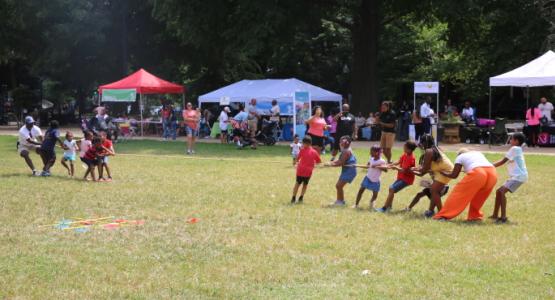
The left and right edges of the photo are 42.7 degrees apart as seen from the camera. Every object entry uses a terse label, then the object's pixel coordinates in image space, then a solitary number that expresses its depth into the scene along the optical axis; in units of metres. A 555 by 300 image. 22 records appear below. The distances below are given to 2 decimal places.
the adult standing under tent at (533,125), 25.30
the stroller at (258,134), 25.81
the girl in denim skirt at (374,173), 11.71
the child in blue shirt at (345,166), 12.08
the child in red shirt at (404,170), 11.30
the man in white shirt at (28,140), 16.98
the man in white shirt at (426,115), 24.86
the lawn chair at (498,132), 25.83
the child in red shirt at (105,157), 15.83
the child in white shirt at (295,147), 18.90
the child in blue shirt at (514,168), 10.66
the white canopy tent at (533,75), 24.27
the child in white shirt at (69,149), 16.67
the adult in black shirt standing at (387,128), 17.78
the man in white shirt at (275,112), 28.29
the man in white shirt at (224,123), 28.66
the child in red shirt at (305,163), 12.37
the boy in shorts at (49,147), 16.77
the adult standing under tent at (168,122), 31.69
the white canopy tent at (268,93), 29.33
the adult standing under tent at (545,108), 25.50
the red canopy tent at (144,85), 31.92
